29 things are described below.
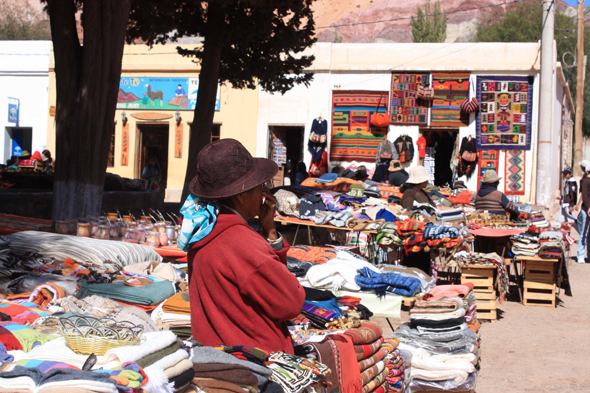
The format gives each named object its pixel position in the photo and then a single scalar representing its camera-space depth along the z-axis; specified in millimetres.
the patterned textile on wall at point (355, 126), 17172
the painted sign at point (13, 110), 21422
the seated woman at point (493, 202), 8766
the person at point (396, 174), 13336
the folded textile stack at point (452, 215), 8312
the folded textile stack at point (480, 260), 7220
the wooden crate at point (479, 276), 7148
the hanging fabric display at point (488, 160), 16344
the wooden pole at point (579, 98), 21094
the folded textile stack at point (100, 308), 3355
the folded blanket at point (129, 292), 4016
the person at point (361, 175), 14953
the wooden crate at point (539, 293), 7730
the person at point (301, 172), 16672
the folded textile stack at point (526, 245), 7625
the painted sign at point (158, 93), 19141
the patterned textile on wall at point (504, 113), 16172
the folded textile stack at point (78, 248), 4969
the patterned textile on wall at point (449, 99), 16562
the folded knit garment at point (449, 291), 4702
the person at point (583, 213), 10961
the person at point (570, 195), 12148
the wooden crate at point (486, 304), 6996
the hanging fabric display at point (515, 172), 16281
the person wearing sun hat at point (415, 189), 8359
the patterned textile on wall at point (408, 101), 16797
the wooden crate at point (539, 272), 7695
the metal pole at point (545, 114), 14748
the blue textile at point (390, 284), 5109
